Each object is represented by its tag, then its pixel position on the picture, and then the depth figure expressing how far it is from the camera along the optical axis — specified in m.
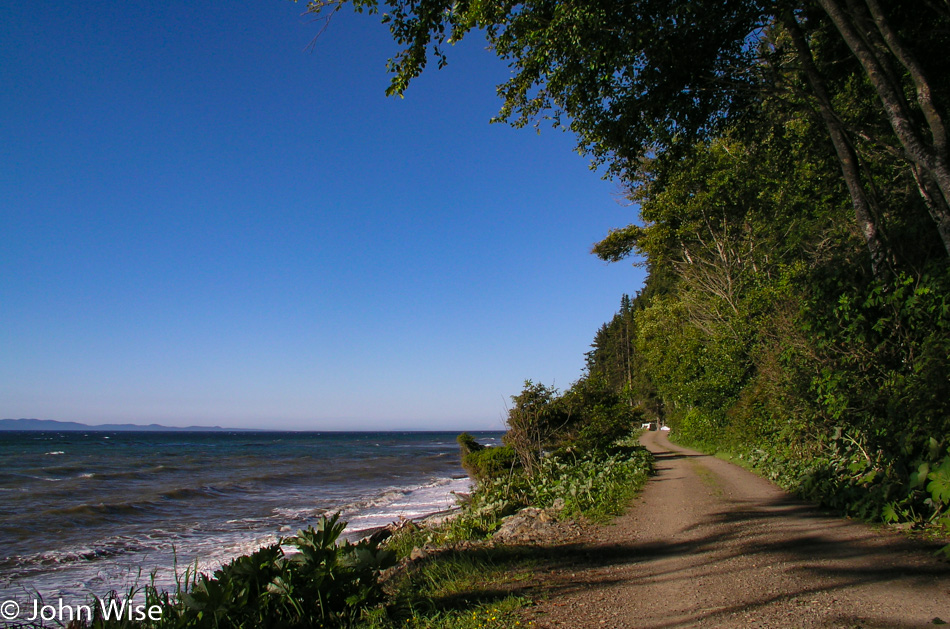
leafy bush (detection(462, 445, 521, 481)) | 15.68
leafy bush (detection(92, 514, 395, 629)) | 3.66
